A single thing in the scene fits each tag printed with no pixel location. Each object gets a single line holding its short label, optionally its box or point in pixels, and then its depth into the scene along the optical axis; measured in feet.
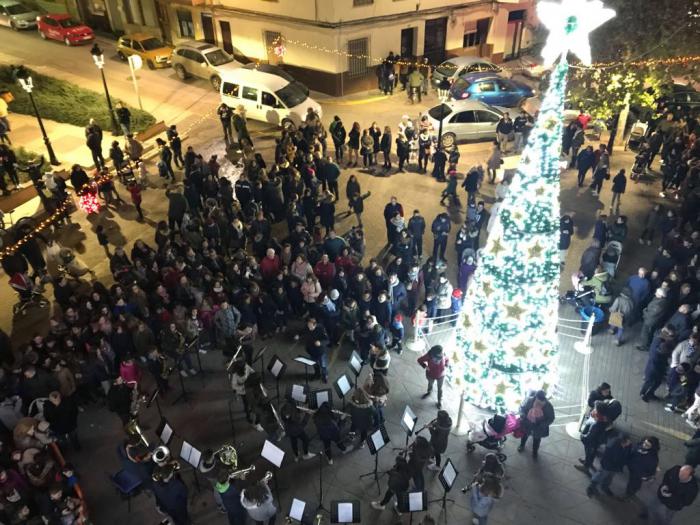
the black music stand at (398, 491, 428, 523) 24.85
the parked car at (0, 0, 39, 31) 98.12
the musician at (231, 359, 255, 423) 31.48
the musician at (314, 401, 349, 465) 28.76
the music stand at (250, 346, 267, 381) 36.00
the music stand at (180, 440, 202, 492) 27.40
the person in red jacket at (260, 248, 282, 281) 39.09
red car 93.66
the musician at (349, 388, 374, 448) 29.68
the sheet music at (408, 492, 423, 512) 24.85
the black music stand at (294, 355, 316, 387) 31.99
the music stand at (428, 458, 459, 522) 25.80
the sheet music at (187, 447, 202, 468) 27.38
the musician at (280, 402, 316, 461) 29.09
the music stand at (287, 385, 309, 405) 29.91
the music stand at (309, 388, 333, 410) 30.17
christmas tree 23.50
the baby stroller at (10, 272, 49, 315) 41.22
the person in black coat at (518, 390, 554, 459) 29.01
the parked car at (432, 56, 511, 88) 75.97
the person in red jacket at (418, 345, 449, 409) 32.09
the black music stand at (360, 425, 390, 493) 27.53
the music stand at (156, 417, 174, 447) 28.32
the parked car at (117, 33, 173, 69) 86.02
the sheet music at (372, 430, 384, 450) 27.61
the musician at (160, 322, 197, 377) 34.19
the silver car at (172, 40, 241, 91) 79.20
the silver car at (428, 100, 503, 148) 62.95
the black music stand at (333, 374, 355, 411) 30.45
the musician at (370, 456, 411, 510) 26.50
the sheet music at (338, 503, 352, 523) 24.47
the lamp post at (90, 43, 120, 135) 57.26
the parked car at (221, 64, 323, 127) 66.80
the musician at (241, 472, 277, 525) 24.75
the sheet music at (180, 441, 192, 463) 27.47
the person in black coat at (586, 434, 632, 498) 27.07
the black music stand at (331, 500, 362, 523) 24.52
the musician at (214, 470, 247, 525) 25.31
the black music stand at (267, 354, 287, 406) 32.32
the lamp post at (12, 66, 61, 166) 49.75
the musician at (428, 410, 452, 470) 28.17
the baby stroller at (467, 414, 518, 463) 28.94
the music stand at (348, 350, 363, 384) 31.68
